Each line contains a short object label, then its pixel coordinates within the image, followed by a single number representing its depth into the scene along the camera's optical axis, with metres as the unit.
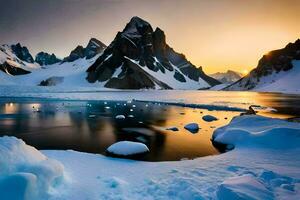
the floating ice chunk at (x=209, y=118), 22.77
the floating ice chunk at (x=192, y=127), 18.49
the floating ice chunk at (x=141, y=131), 17.46
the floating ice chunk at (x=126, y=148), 11.19
